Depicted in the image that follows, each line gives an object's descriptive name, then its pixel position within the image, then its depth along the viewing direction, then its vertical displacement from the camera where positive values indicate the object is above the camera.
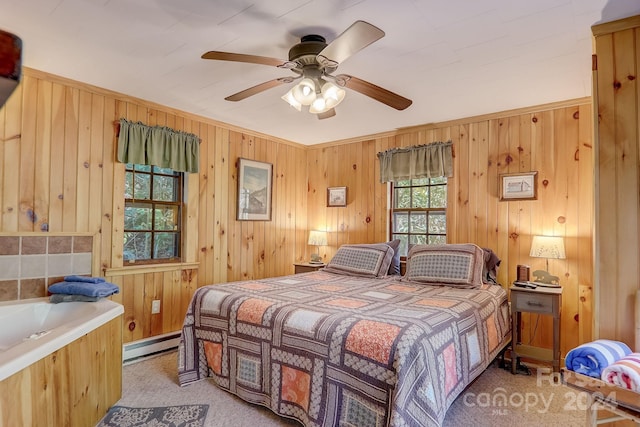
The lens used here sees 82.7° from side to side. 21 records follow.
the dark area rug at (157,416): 2.10 -1.17
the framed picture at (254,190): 4.10 +0.36
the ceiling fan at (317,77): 1.88 +0.85
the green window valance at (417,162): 3.74 +0.65
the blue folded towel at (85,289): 2.48 -0.48
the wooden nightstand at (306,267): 4.23 -0.54
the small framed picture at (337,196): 4.58 +0.32
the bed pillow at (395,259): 3.63 -0.38
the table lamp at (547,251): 2.92 -0.23
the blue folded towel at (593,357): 1.60 -0.61
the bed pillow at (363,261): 3.52 -0.39
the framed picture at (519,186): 3.28 +0.34
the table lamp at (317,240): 4.51 -0.24
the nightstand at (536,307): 2.73 -0.64
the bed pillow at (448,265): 2.98 -0.37
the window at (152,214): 3.29 +0.06
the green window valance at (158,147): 3.12 +0.67
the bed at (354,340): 1.72 -0.68
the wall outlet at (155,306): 3.30 -0.79
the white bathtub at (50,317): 1.97 -0.62
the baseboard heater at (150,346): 3.08 -1.11
